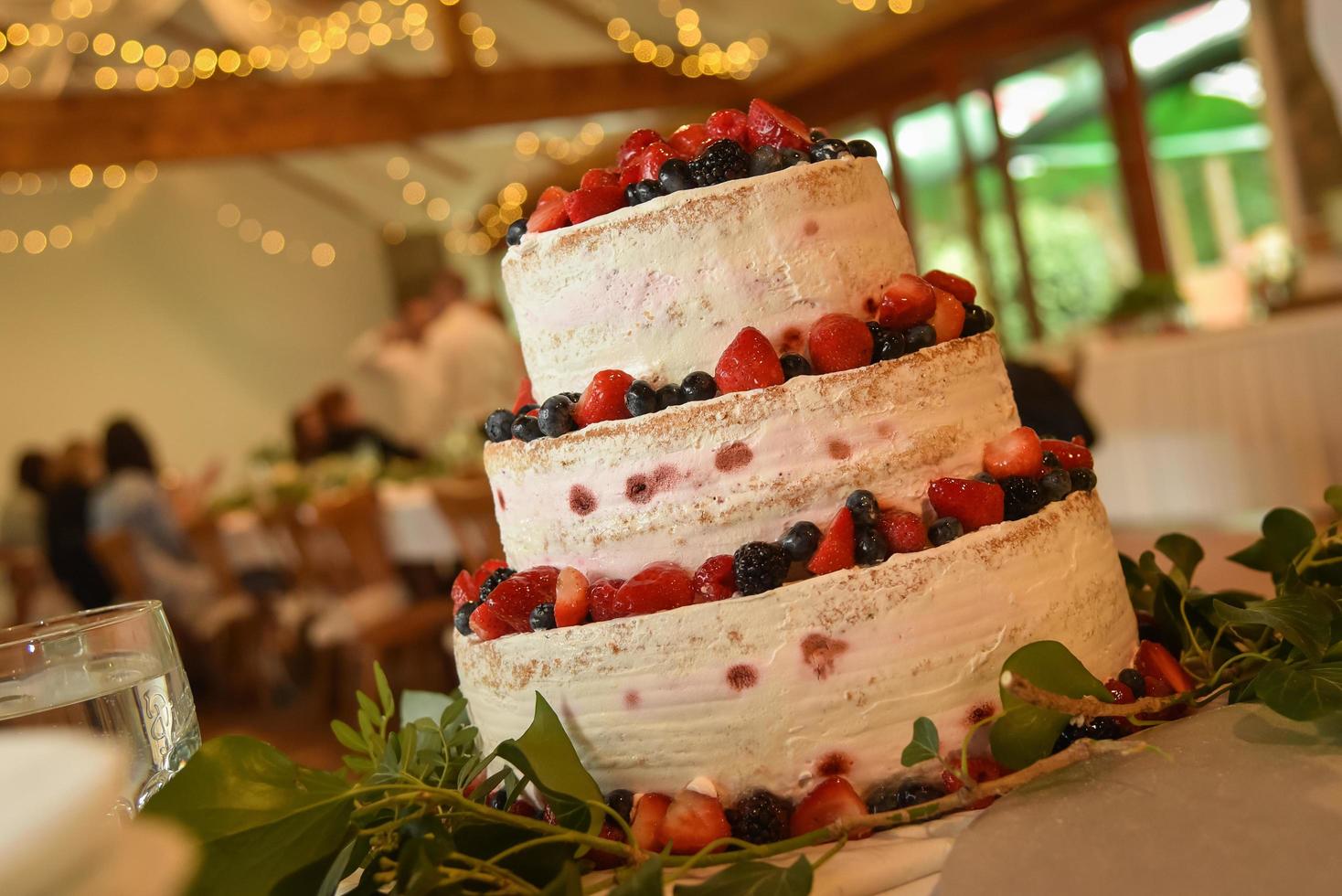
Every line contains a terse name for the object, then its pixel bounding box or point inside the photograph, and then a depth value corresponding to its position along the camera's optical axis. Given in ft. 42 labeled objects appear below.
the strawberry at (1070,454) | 4.42
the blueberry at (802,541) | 3.84
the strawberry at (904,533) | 3.85
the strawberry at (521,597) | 4.17
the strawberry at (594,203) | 4.36
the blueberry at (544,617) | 4.06
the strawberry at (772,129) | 4.44
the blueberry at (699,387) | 4.07
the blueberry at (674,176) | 4.20
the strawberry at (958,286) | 4.57
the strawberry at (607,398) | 4.18
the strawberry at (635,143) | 4.52
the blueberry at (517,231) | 4.63
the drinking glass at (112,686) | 3.44
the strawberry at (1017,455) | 4.13
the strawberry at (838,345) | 4.07
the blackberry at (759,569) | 3.74
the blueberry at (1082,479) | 4.32
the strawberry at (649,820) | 3.68
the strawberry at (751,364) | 4.02
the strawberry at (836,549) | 3.80
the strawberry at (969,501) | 3.95
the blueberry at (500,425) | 4.57
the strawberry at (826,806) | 3.68
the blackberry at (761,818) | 3.69
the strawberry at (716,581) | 3.86
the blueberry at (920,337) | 4.19
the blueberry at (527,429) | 4.36
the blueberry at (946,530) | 3.89
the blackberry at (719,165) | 4.22
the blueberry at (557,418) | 4.25
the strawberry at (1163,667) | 4.23
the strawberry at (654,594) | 3.87
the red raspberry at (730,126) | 4.47
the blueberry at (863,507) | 3.84
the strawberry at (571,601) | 4.00
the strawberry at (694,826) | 3.62
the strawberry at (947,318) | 4.38
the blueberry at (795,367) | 4.08
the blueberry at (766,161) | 4.25
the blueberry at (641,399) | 4.08
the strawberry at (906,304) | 4.27
